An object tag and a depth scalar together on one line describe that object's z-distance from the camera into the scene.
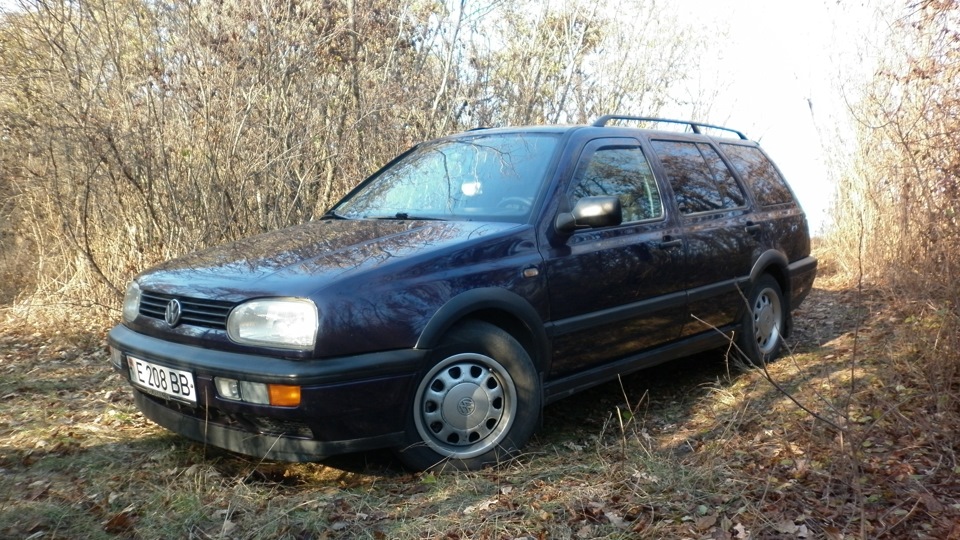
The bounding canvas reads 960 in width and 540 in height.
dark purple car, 3.00
